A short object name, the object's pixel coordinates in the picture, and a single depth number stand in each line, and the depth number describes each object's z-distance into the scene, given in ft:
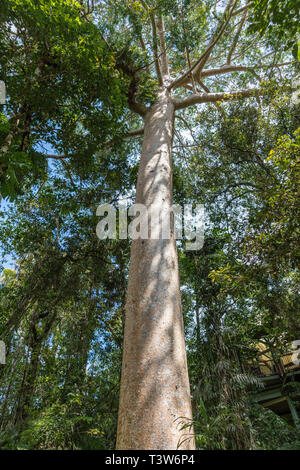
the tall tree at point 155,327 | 5.64
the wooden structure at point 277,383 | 22.67
